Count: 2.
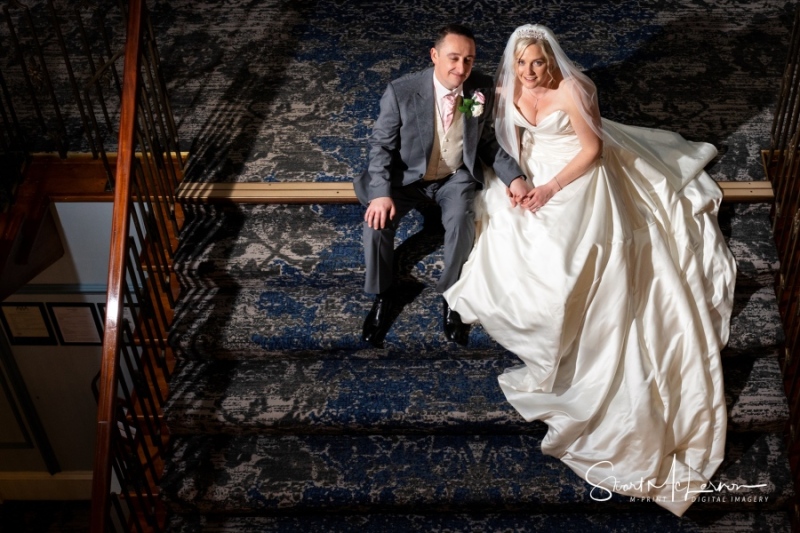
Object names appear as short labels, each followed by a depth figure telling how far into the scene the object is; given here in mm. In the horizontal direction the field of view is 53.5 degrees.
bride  3287
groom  3477
